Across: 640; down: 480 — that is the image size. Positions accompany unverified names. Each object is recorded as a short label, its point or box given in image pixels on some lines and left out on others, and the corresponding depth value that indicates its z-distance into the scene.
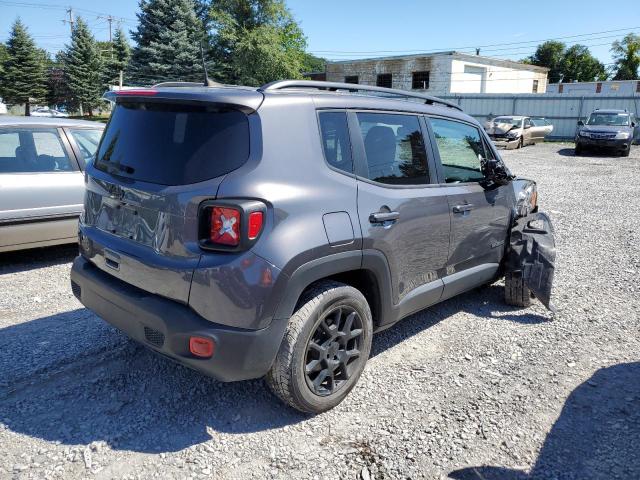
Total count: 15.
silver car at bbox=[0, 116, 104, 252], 5.10
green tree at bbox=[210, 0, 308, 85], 41.44
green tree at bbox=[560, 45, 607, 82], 73.44
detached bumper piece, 4.30
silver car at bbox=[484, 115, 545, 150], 22.23
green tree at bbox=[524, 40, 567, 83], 74.88
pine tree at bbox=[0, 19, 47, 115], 43.28
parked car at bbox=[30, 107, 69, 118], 50.55
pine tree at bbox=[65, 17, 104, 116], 44.44
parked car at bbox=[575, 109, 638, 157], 19.72
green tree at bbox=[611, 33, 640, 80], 58.75
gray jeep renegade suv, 2.45
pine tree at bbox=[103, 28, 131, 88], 45.91
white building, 36.75
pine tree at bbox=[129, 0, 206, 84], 34.09
